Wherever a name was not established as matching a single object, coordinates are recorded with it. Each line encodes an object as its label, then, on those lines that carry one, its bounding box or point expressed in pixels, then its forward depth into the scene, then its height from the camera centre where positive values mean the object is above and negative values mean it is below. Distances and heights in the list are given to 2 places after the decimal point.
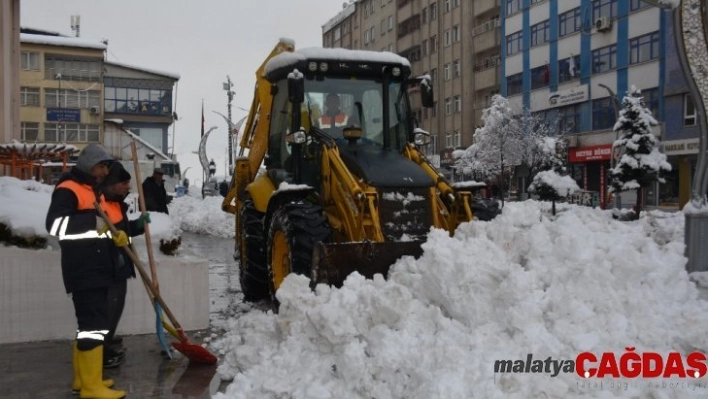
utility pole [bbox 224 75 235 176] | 33.40 +5.66
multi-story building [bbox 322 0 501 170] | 44.14 +10.41
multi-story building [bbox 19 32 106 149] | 48.31 +8.04
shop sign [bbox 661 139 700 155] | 28.30 +2.15
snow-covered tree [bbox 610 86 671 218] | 25.80 +1.73
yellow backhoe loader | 6.40 +0.22
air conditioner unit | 33.38 +8.76
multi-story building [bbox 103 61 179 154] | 54.59 +8.32
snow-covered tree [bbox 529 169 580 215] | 25.53 +0.41
